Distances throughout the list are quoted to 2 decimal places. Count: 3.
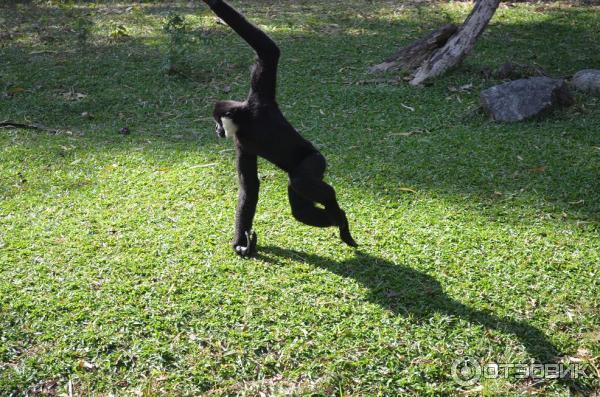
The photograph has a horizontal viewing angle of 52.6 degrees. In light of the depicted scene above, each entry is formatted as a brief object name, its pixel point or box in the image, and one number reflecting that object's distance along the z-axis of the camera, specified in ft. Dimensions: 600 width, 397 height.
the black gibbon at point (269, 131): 13.51
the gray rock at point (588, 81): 24.73
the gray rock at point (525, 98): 22.91
